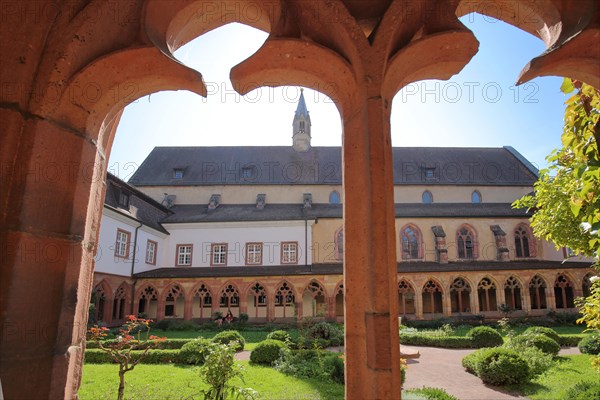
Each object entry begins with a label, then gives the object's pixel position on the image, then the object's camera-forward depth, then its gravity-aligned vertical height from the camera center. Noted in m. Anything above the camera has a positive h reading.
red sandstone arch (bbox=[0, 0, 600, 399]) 1.49 +0.82
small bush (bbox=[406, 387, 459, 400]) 6.72 -1.69
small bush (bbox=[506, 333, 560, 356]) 11.82 -1.37
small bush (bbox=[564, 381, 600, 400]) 5.14 -1.32
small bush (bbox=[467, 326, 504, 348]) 14.13 -1.46
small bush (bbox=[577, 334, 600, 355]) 11.73 -1.39
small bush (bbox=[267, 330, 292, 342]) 12.97 -1.38
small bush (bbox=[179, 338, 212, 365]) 10.74 -1.70
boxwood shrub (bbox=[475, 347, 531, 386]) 8.73 -1.57
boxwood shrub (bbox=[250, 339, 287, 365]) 10.56 -1.59
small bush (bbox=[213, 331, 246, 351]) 12.48 -1.42
